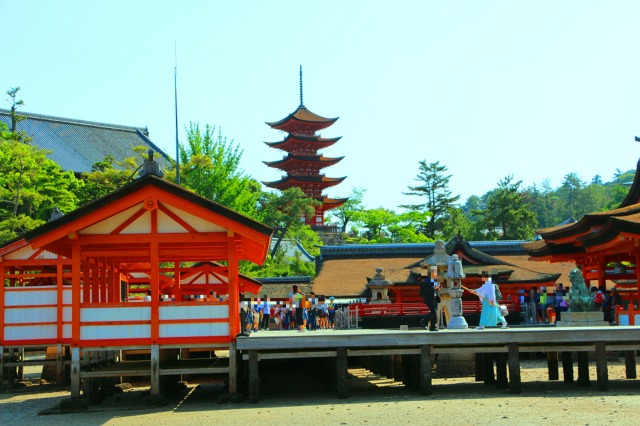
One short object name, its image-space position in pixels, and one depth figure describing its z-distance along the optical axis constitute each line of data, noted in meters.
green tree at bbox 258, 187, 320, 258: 59.31
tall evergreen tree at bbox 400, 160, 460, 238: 79.38
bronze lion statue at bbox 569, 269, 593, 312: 22.11
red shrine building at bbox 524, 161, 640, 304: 23.14
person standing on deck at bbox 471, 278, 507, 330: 19.11
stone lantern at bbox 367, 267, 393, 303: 36.09
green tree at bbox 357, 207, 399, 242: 76.81
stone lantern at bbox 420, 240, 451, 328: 20.84
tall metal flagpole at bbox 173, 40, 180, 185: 29.68
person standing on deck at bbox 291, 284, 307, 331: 24.73
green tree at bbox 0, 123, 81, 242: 37.22
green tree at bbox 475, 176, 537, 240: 71.44
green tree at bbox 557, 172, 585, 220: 118.50
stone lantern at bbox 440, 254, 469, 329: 19.86
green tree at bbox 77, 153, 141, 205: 43.03
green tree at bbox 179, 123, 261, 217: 44.59
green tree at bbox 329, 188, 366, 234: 81.81
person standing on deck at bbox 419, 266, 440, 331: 18.70
